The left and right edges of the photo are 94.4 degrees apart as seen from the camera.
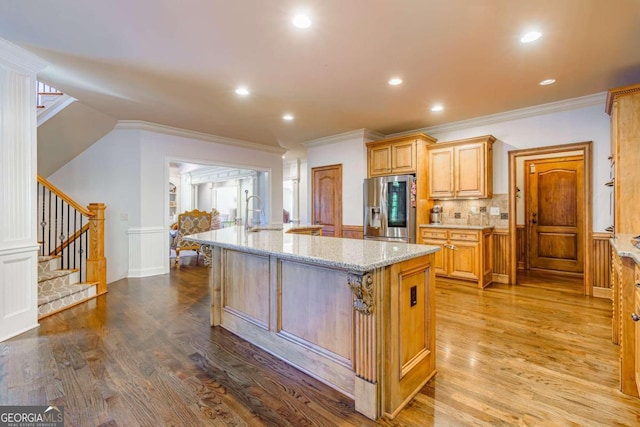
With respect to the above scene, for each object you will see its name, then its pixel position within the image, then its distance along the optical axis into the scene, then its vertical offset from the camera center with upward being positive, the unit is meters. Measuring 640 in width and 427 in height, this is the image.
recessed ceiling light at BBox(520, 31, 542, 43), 2.42 +1.48
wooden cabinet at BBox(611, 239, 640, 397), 1.77 -0.69
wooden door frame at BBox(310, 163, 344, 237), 5.88 +0.11
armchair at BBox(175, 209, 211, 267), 6.25 -0.24
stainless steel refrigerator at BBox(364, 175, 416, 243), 4.85 +0.10
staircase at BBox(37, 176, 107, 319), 3.39 -0.73
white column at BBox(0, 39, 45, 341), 2.66 +0.23
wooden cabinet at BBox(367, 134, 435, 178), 4.88 +1.03
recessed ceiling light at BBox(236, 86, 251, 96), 3.54 +1.52
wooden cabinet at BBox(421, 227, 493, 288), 4.29 -0.59
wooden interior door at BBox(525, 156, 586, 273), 5.29 +0.01
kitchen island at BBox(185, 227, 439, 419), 1.64 -0.65
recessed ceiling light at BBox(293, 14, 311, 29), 2.21 +1.48
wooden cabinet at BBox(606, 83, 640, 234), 2.99 +0.55
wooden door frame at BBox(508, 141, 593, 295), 3.92 +0.30
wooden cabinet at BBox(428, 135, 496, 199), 4.48 +0.72
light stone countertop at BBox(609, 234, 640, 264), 1.70 -0.23
